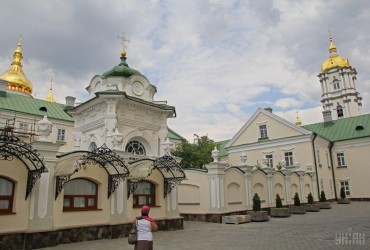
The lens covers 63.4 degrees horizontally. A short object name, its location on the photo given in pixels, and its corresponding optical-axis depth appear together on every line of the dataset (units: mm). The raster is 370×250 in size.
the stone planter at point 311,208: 23016
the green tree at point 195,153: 25688
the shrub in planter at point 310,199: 23453
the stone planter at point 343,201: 29422
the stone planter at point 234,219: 16219
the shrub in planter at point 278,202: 19875
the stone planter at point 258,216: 17047
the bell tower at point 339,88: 54844
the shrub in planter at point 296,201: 21691
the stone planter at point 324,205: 24906
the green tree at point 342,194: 29666
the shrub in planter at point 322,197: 25583
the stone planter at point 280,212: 19453
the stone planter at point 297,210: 21362
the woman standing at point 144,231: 6148
